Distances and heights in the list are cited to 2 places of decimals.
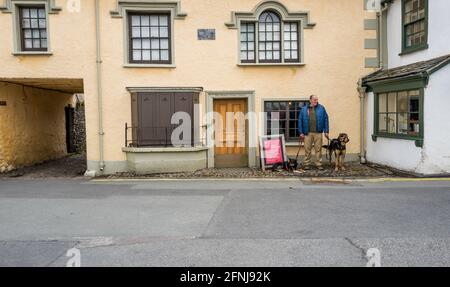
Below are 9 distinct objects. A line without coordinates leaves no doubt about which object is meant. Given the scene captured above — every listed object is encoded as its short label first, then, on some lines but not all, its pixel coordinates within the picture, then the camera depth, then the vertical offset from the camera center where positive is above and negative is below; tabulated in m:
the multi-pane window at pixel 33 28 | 12.85 +3.00
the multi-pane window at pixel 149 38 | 13.11 +2.70
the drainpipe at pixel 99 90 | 12.66 +1.01
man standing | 12.34 -0.15
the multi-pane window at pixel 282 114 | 13.37 +0.22
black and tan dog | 12.14 -0.81
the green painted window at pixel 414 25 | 11.47 +2.76
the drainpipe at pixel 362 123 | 13.22 -0.10
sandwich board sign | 12.66 -0.89
